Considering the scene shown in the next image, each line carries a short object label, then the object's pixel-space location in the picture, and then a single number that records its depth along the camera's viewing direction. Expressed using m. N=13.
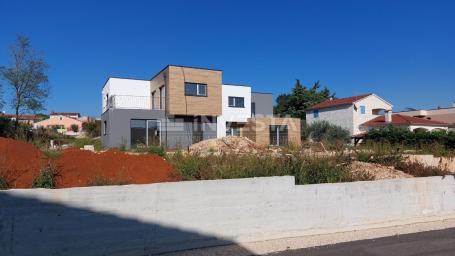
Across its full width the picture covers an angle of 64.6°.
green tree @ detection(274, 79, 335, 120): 54.76
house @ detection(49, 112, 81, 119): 105.32
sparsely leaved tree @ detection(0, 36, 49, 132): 27.22
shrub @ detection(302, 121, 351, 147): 37.95
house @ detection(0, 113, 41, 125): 28.95
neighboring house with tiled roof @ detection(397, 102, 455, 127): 52.94
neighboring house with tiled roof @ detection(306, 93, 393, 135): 42.44
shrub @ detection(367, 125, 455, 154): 26.05
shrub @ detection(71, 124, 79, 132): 68.38
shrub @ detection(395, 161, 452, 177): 9.46
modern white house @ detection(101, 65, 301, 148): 25.47
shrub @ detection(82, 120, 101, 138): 44.67
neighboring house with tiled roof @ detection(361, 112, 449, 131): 40.24
